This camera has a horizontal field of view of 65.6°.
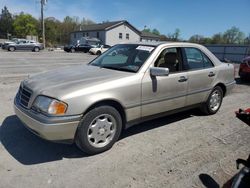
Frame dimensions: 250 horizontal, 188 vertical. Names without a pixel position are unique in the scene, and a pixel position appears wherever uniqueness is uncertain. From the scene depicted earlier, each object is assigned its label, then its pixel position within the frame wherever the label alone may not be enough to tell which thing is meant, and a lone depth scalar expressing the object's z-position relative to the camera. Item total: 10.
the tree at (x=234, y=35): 66.72
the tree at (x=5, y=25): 66.46
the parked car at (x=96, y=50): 25.46
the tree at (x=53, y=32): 56.23
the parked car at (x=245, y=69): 7.51
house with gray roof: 40.17
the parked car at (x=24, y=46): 24.14
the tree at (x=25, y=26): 57.19
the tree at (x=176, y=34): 65.51
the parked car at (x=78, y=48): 28.10
